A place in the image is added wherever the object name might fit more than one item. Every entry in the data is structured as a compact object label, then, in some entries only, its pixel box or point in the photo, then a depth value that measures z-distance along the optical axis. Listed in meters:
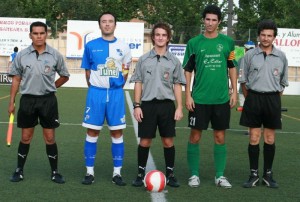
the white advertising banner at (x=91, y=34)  34.57
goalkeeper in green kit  6.93
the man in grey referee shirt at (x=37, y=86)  6.97
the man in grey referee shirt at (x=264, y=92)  7.07
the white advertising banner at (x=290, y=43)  34.44
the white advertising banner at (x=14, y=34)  34.66
